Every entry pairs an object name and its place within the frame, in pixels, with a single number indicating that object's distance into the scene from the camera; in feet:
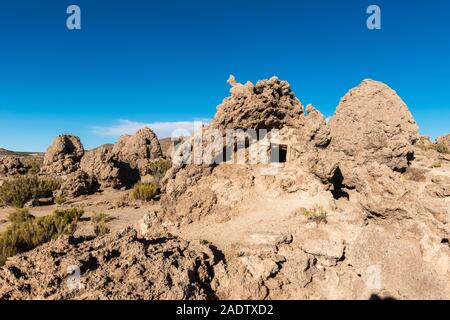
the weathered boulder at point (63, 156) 75.25
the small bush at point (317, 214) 26.09
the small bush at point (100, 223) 35.25
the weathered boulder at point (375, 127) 50.88
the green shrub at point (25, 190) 53.47
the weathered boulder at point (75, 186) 58.65
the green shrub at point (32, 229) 27.94
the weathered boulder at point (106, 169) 64.75
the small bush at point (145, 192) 54.60
